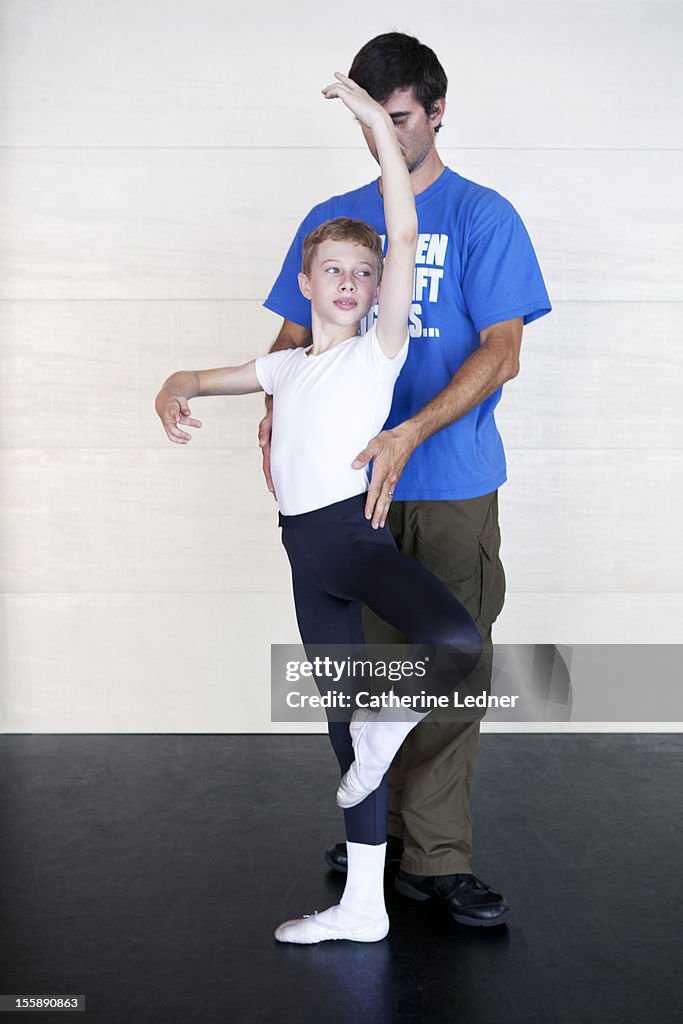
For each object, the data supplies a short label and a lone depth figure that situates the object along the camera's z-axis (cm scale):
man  485
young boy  467
